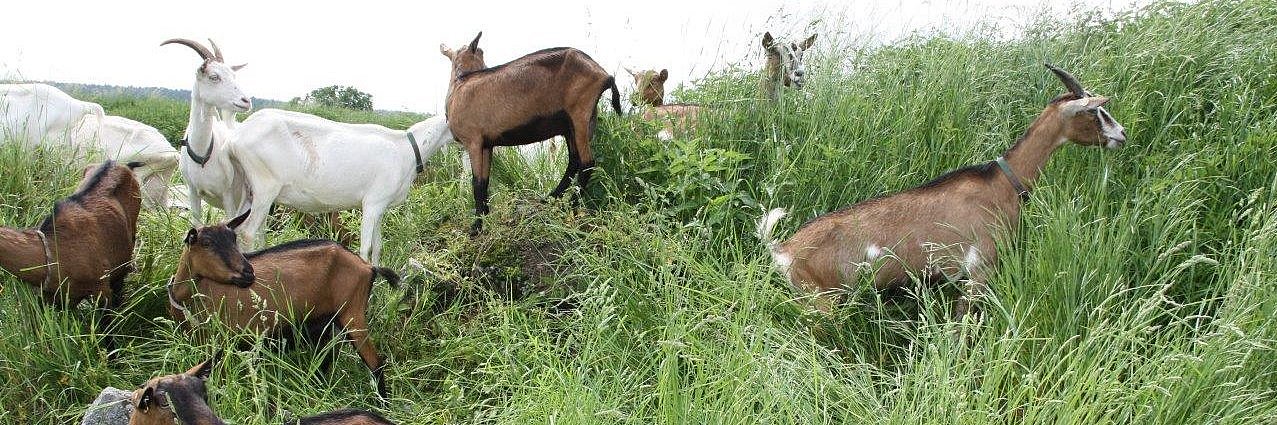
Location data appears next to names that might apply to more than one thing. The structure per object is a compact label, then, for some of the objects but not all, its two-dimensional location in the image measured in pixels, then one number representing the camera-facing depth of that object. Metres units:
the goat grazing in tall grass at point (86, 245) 4.23
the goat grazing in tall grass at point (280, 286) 4.01
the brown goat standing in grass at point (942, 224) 4.50
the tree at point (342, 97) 23.69
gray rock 3.81
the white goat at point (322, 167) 5.20
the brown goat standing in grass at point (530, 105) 5.45
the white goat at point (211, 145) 5.10
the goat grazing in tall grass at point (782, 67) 6.46
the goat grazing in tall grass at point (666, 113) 6.33
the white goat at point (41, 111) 6.75
